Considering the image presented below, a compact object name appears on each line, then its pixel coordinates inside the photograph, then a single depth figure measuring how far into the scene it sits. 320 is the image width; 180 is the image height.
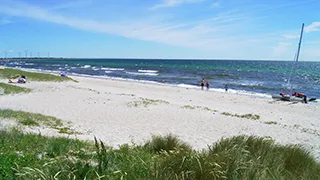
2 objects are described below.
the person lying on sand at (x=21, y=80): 25.59
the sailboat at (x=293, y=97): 22.61
